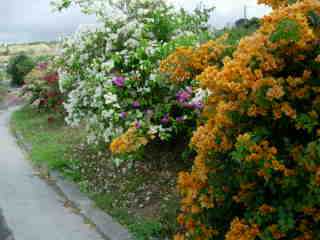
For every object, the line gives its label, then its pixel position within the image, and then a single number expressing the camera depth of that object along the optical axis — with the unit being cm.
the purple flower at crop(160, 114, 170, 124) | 713
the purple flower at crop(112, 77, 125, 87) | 746
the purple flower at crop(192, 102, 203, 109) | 607
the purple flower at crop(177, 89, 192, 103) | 672
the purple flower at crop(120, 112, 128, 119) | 729
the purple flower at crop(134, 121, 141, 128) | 696
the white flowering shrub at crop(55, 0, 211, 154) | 720
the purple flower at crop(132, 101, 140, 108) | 736
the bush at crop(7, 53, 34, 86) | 3078
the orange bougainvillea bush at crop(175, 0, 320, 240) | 350
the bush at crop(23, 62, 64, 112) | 1608
